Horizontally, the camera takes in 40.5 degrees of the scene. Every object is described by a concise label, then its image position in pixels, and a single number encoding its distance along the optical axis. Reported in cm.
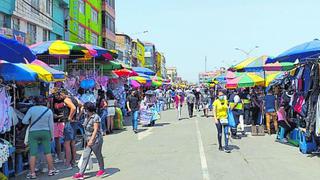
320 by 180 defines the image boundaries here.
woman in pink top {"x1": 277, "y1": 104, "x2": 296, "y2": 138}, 1375
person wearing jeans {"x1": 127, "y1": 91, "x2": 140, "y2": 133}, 1766
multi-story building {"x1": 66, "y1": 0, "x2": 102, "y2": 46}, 3659
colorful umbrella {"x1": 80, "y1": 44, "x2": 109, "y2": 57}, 1464
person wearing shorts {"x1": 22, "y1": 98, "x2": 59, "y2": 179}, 905
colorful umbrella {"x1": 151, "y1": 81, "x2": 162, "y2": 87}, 4084
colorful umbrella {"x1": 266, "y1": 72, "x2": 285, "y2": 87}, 1985
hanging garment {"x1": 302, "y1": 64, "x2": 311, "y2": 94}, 1223
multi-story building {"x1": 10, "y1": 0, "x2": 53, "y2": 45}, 2452
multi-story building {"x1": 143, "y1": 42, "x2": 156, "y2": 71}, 11356
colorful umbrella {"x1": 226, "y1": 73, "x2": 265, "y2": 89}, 1959
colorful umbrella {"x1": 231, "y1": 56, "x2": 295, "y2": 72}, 1777
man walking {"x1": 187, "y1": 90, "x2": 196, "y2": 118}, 2595
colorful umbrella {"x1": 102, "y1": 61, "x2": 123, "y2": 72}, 1894
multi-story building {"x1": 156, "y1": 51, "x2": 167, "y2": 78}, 13500
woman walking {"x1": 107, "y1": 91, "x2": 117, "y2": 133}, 1733
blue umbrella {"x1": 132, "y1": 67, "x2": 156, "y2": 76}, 3005
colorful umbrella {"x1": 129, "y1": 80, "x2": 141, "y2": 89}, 3112
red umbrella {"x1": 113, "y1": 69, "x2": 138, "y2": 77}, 2167
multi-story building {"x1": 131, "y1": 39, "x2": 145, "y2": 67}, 8595
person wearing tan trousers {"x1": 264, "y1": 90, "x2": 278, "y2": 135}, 1584
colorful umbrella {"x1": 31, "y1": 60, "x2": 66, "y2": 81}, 1282
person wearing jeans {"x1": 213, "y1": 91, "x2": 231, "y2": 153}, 1225
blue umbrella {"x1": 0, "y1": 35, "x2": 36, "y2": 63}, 812
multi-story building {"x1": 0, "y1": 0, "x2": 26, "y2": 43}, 2248
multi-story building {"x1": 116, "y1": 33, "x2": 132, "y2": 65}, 6841
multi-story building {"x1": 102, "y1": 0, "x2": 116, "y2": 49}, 5000
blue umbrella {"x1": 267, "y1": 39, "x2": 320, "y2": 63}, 1205
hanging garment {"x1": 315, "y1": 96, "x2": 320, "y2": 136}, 1080
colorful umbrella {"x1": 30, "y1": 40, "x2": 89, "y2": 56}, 1378
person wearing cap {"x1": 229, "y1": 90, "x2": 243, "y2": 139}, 1549
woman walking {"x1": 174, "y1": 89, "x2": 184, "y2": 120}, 2558
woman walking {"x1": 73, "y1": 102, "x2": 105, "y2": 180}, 895
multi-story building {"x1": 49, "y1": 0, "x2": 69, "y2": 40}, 3198
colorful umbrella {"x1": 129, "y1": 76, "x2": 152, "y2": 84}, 3168
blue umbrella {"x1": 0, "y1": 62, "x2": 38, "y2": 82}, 1040
